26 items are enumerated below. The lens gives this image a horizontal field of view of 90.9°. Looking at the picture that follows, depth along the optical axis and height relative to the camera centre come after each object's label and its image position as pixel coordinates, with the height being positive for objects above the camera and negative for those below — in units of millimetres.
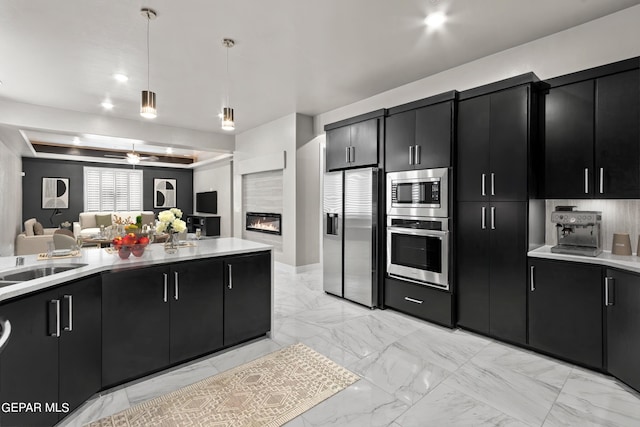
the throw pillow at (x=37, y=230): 7176 -365
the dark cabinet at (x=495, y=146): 2828 +636
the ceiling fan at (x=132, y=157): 8117 +1713
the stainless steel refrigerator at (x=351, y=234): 3906 -283
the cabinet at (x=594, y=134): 2451 +654
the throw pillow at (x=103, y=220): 9219 -181
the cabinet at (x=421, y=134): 3291 +883
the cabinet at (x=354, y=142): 3971 +958
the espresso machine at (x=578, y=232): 2605 -167
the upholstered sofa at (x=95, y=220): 8930 -177
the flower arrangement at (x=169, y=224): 2754 -92
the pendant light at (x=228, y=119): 2961 +890
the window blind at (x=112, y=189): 9820 +793
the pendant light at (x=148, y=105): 2555 +885
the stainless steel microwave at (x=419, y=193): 3295 +225
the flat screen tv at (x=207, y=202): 9674 +376
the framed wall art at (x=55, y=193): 9086 +614
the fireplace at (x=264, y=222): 6387 -197
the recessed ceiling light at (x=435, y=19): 2814 +1769
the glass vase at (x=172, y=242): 2795 -261
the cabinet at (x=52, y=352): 1538 -764
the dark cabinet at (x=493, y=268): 2842 -530
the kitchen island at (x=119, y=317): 1612 -713
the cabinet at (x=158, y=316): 2174 -776
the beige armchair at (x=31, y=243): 6367 -597
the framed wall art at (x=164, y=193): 10906 +730
